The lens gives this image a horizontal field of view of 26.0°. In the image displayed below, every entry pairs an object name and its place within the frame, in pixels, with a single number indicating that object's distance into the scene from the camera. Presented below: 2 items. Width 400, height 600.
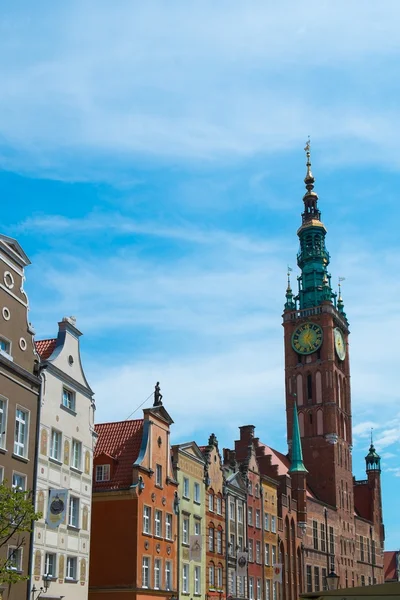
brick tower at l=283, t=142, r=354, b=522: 102.06
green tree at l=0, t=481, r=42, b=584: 26.19
